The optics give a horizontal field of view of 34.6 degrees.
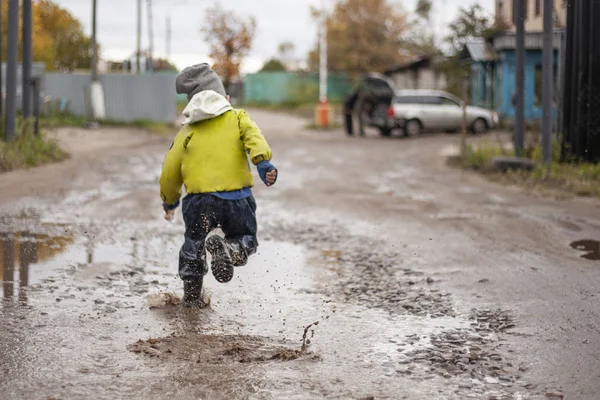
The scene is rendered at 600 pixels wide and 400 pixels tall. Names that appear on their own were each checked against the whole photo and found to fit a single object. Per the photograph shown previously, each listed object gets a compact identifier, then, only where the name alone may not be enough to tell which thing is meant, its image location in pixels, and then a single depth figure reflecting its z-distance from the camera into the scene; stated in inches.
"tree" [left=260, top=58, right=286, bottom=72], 3065.9
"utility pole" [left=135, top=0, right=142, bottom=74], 1793.8
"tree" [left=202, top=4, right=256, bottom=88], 2598.4
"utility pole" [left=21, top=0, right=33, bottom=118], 745.6
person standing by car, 1208.8
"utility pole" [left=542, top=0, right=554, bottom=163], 617.6
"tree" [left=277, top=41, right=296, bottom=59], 3474.4
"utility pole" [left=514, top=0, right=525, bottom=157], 675.4
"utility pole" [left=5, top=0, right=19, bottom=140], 677.2
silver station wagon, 1207.6
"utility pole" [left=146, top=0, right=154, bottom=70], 2049.7
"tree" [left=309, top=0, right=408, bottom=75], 2501.2
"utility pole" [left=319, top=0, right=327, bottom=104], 1517.0
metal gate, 634.2
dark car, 1197.7
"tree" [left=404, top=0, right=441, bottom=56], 2511.1
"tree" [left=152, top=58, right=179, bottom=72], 2719.0
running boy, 233.0
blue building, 1247.5
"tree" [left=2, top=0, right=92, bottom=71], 1738.4
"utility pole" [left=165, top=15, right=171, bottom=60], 3128.4
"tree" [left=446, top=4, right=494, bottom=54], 1387.8
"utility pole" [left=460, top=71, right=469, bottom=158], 737.9
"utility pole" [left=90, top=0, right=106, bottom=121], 1245.8
